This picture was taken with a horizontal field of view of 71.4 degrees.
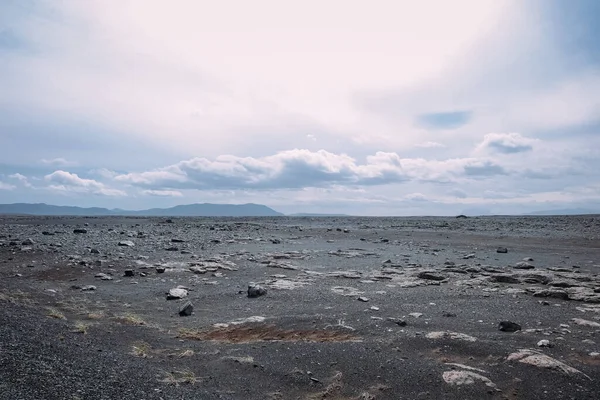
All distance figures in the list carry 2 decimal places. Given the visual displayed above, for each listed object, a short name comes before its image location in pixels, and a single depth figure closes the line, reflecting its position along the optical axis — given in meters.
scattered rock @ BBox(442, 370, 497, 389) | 6.80
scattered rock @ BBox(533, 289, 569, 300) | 12.14
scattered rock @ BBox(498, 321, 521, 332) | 9.17
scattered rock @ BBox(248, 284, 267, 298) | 12.92
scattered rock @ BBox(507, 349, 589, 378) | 7.06
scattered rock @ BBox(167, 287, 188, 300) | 12.75
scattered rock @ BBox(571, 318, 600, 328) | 9.45
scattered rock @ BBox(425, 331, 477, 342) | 8.59
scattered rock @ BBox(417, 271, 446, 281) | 15.18
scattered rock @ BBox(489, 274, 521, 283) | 14.59
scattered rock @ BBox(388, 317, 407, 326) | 9.70
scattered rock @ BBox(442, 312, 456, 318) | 10.41
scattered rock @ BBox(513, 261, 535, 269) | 17.41
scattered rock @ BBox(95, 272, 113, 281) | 15.12
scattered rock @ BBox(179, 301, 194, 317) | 11.15
